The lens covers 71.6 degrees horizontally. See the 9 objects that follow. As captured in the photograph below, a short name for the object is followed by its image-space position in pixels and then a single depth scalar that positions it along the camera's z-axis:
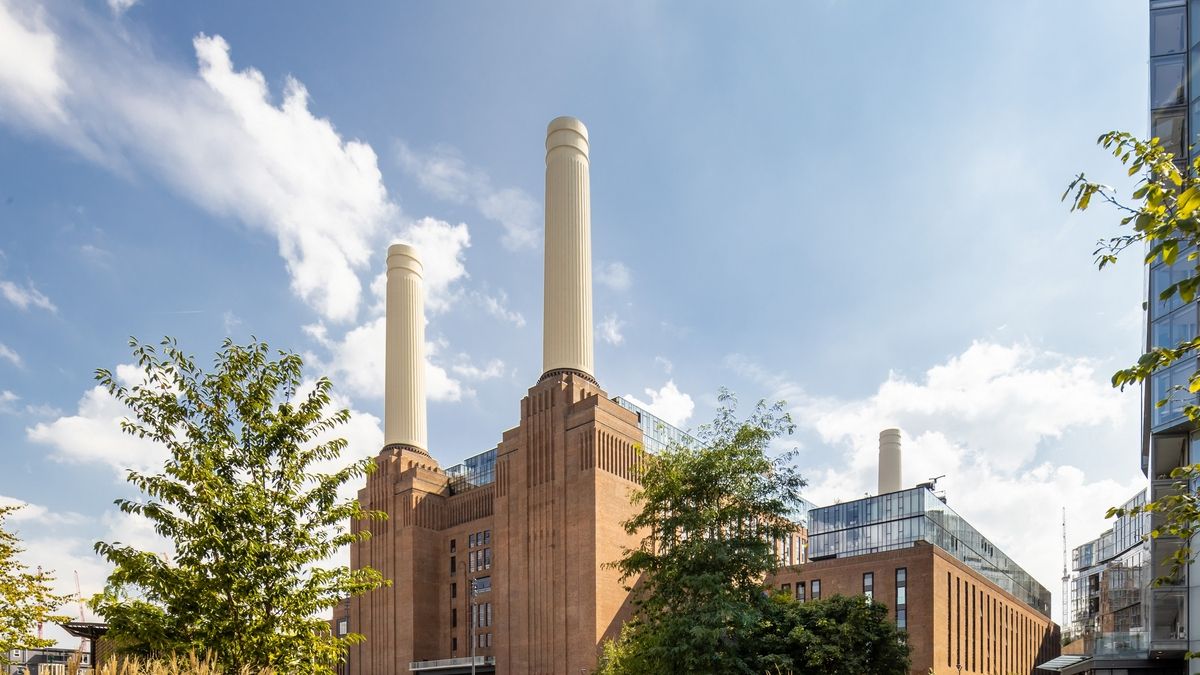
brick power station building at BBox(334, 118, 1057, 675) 69.62
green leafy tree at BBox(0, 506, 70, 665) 20.61
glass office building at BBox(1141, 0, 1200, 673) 34.31
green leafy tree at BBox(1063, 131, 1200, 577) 6.81
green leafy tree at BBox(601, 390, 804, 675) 31.98
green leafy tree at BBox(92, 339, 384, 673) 13.24
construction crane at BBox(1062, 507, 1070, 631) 131.12
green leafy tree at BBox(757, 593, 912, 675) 38.22
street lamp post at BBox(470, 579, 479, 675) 80.58
